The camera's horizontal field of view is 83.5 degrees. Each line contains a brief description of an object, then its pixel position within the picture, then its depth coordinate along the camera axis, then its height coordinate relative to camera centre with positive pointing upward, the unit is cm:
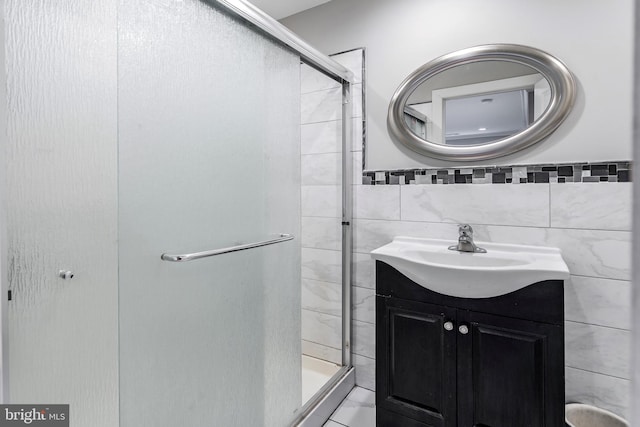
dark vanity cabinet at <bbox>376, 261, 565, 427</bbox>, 126 -56
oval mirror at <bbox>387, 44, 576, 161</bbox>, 151 +50
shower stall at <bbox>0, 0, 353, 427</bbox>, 79 +0
